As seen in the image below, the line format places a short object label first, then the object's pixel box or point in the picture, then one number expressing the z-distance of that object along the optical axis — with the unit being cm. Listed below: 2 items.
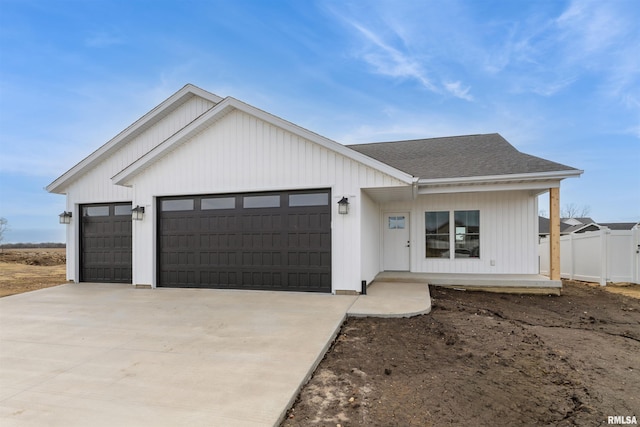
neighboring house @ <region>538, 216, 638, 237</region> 1817
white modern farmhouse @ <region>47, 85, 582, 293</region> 727
